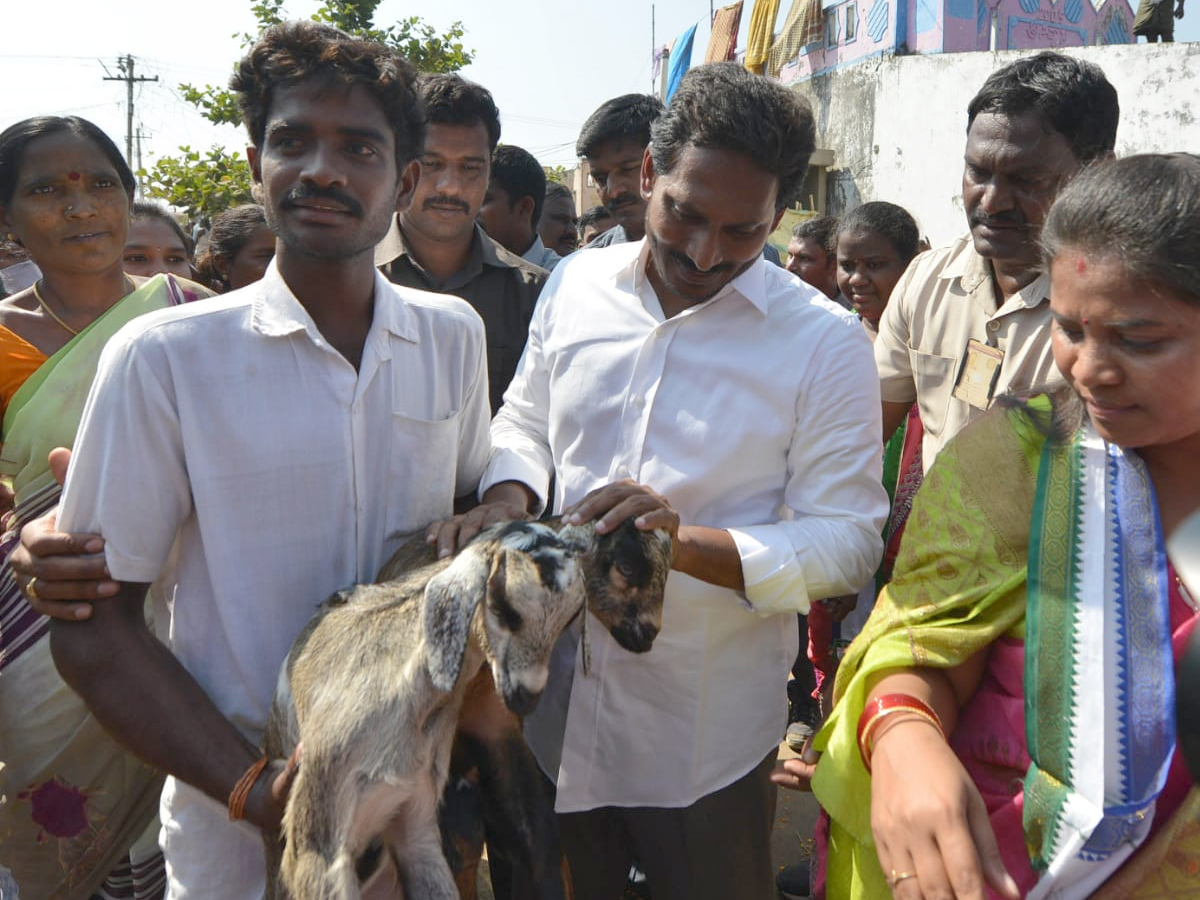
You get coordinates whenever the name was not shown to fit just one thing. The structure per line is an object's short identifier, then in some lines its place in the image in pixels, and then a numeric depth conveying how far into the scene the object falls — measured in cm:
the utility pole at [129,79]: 3650
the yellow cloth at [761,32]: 2030
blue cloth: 2311
